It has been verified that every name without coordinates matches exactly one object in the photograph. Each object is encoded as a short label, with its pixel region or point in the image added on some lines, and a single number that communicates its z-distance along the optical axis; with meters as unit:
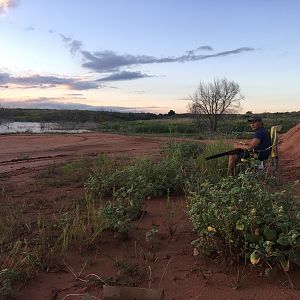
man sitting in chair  6.25
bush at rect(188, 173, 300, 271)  2.78
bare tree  31.24
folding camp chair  6.36
